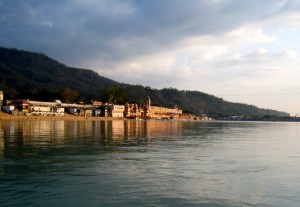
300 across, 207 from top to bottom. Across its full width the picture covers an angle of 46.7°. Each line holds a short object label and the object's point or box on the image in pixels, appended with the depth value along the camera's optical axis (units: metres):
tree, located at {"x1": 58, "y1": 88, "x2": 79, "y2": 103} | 158.75
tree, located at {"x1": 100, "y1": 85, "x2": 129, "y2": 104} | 174.62
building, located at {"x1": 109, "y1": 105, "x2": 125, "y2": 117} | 168.00
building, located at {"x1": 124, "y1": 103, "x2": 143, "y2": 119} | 183.00
